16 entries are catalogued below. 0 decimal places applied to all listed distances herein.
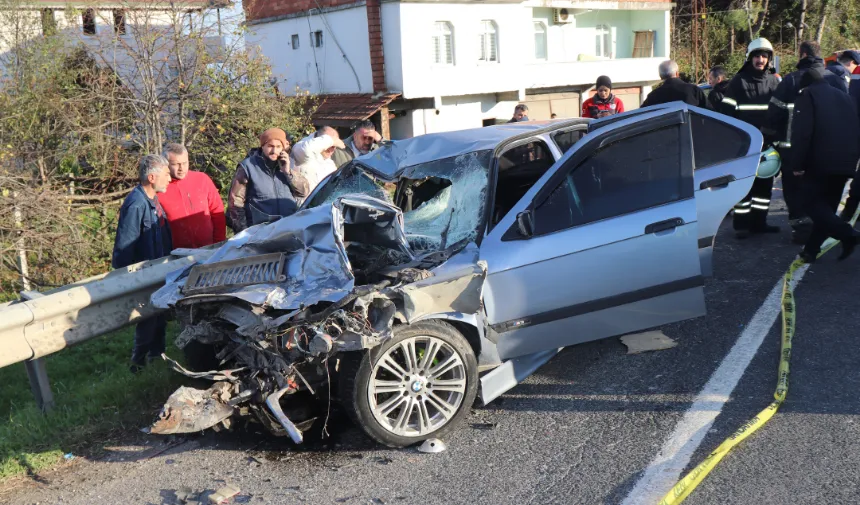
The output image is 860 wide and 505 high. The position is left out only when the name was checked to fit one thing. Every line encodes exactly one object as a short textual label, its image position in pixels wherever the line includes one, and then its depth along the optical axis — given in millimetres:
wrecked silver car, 4059
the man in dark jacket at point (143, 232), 5801
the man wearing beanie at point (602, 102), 10195
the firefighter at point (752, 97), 8211
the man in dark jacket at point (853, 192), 7762
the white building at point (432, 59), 23078
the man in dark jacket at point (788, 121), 7750
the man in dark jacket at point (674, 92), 8672
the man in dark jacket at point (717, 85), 9146
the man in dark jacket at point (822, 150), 6914
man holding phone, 6562
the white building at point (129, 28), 12125
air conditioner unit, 28781
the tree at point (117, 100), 11109
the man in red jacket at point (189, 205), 6230
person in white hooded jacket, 7035
